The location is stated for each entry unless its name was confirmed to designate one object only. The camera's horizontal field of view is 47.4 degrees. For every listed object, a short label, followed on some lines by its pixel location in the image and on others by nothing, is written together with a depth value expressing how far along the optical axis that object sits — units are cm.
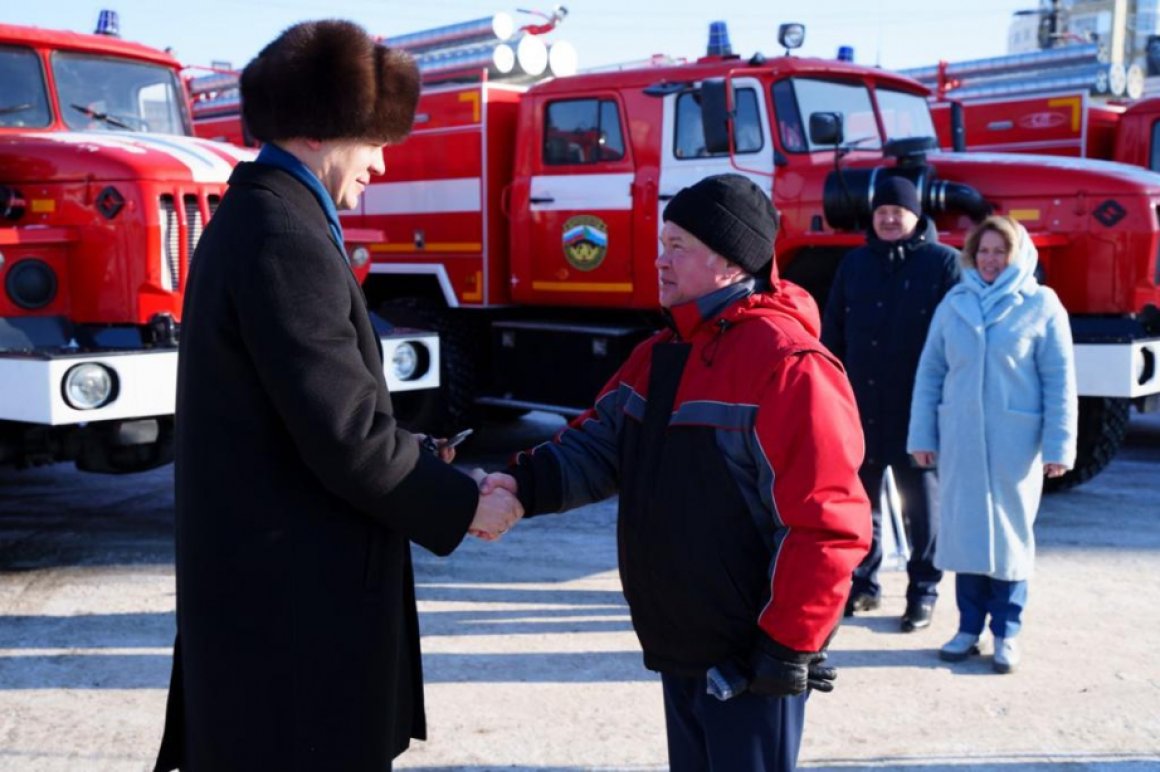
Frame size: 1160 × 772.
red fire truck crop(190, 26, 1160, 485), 696
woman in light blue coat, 449
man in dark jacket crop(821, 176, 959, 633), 504
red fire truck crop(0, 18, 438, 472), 538
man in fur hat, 212
